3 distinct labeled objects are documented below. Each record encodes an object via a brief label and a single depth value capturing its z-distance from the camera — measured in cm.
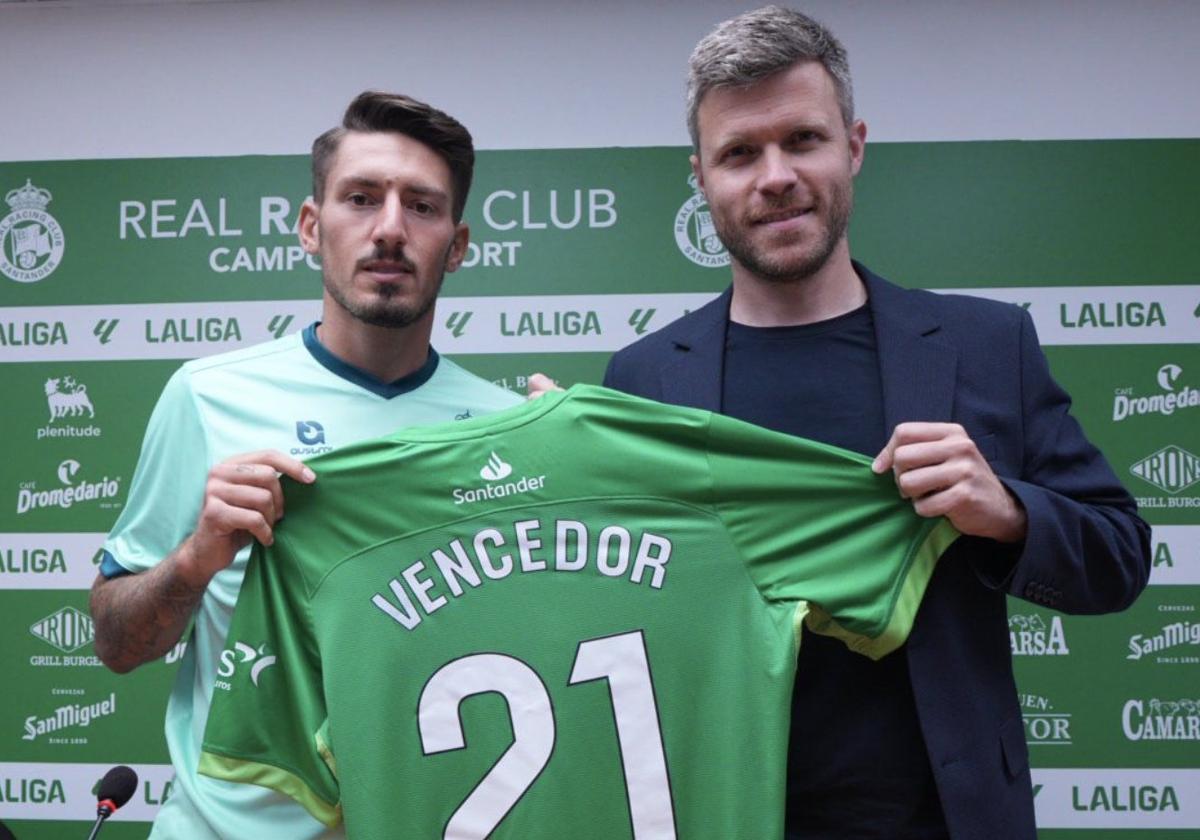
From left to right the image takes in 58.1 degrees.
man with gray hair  122
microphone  172
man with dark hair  141
